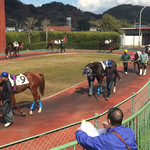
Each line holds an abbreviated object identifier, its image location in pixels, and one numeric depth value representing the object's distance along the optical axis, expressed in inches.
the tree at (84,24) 6023.6
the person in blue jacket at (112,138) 109.7
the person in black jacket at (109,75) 397.4
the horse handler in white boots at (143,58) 607.5
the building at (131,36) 1988.2
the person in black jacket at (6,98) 287.0
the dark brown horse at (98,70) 413.4
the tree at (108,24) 2445.9
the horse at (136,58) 624.6
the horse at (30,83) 317.1
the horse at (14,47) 1032.0
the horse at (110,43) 1273.6
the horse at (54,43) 1213.7
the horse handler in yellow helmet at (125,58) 630.5
